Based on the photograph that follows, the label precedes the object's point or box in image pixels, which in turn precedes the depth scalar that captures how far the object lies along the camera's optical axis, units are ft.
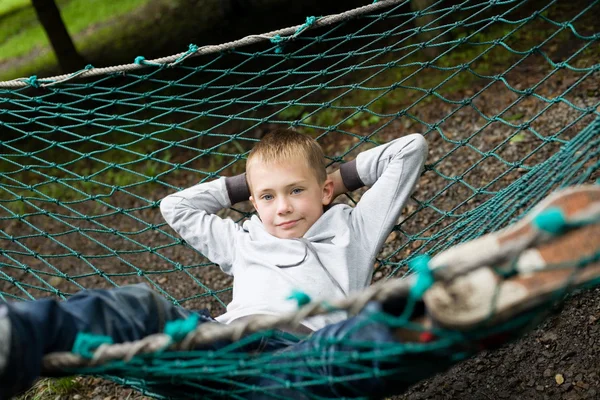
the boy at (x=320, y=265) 2.93
